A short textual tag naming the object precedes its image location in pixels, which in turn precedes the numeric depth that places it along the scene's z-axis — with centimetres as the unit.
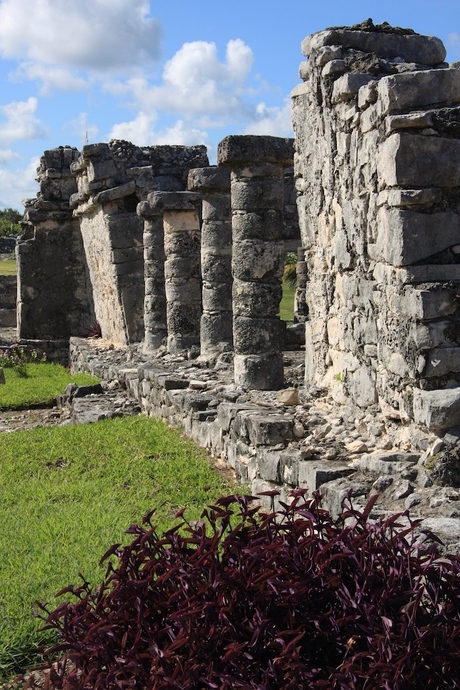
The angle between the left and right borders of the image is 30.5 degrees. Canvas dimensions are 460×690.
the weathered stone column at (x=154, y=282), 1360
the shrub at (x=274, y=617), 279
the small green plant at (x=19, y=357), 1621
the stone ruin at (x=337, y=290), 547
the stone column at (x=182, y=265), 1246
